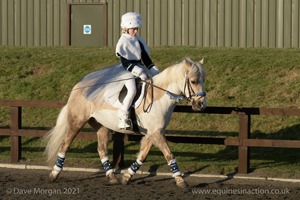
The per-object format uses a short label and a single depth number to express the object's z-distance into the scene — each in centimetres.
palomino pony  1316
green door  2831
